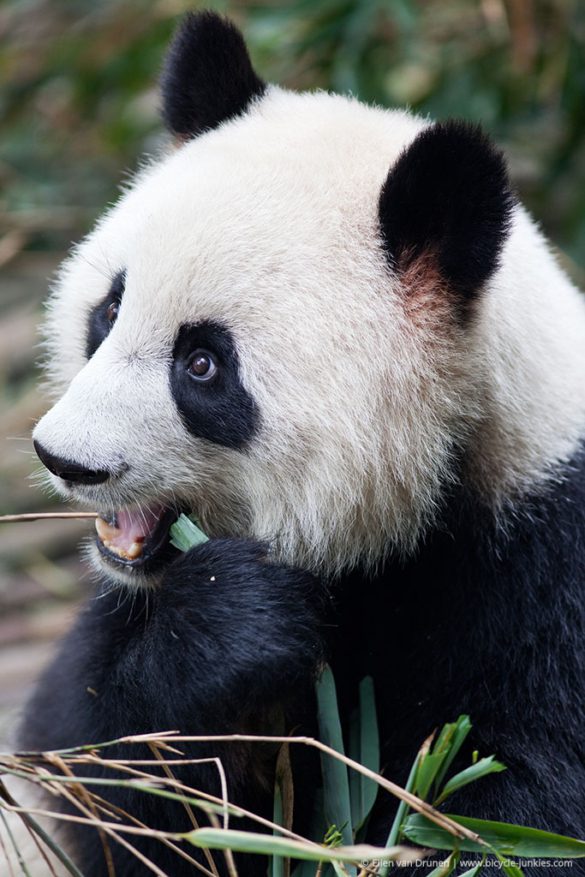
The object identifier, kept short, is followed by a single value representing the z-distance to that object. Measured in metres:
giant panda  4.20
